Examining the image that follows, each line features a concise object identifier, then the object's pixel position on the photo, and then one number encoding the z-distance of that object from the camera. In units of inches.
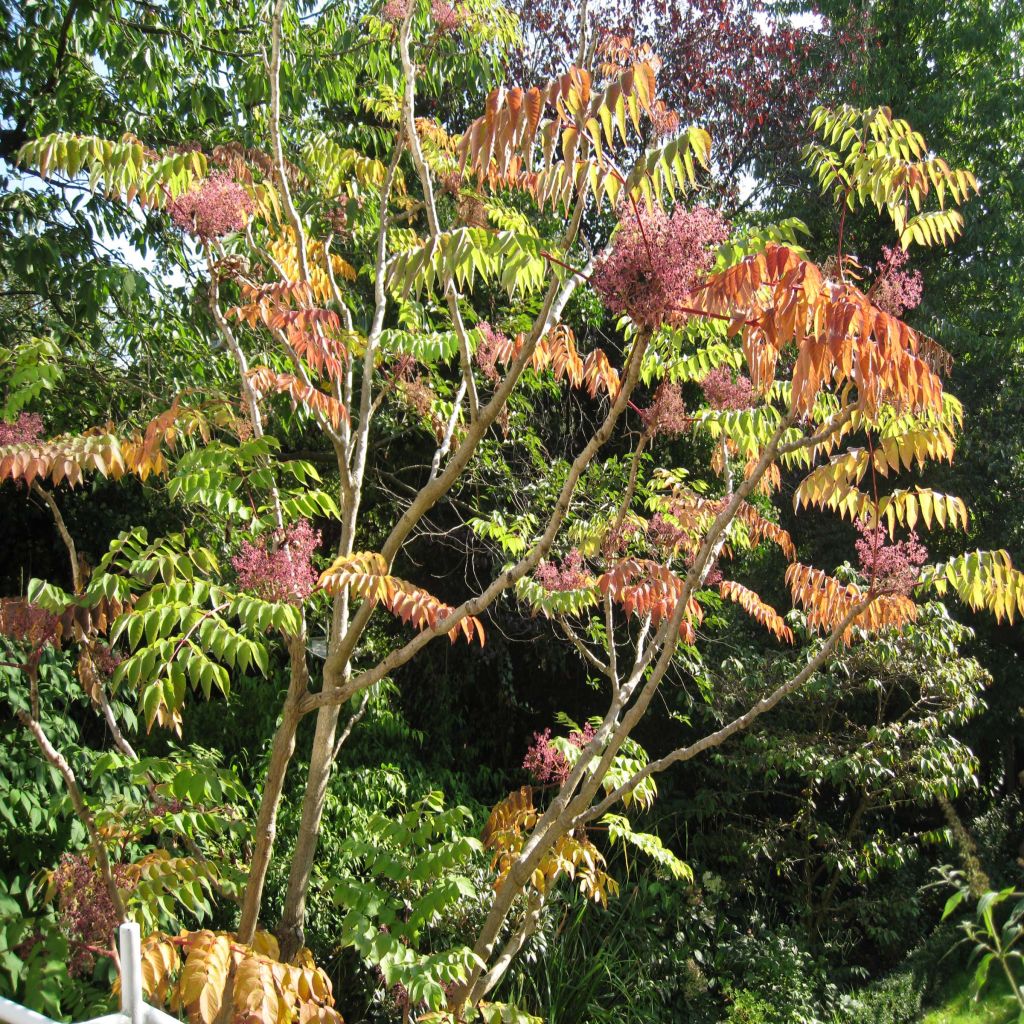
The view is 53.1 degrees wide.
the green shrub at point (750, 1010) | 198.2
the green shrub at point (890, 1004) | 212.2
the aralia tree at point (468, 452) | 93.8
